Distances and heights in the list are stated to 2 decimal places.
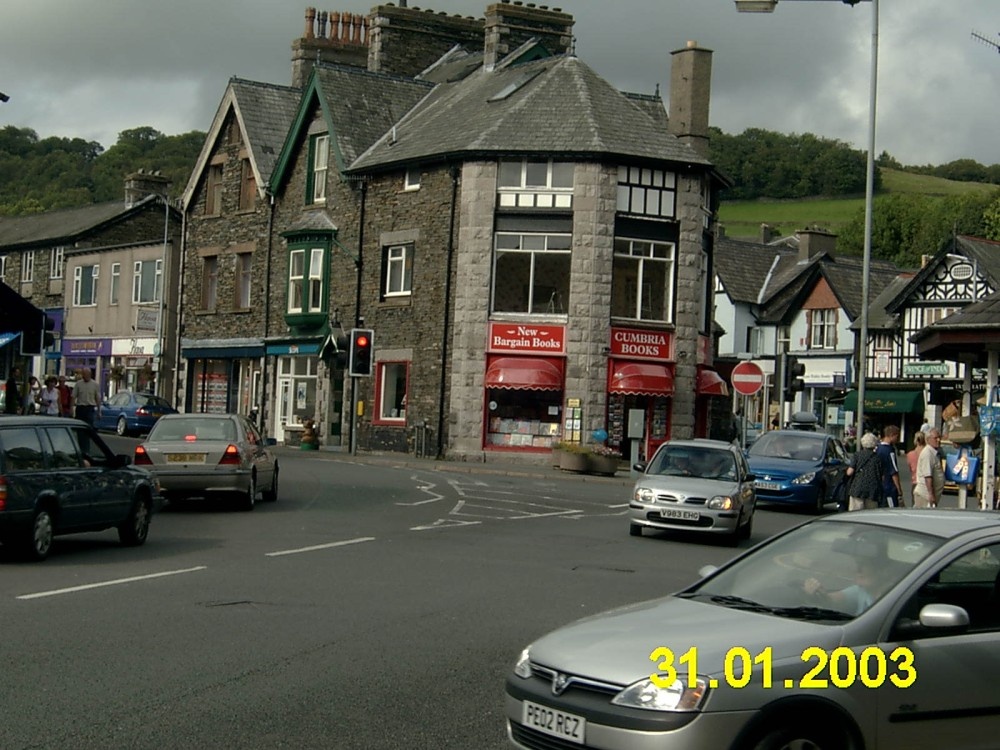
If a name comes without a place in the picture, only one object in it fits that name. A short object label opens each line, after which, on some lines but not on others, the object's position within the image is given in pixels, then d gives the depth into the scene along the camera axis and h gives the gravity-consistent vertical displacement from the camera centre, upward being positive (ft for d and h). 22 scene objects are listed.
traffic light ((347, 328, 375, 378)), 124.47 +3.41
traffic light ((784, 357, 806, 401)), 105.29 +2.25
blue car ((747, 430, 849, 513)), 92.07 -3.76
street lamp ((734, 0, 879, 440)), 97.95 +15.53
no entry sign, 105.47 +2.19
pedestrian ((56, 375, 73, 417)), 110.32 -1.84
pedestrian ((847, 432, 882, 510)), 65.92 -3.15
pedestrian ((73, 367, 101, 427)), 100.83 -1.41
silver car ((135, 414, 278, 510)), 71.26 -3.75
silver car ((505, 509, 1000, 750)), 20.16 -3.78
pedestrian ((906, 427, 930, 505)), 63.10 -1.64
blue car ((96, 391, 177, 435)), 152.05 -3.44
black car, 48.03 -3.99
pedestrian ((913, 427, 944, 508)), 61.26 -2.59
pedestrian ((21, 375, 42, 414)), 104.27 -1.87
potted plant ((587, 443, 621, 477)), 118.73 -4.97
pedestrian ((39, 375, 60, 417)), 98.07 -1.61
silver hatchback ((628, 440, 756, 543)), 65.87 -4.09
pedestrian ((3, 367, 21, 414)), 92.58 -1.41
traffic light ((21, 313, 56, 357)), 79.30 +2.08
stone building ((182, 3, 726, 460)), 131.85 +13.91
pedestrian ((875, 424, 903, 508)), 66.59 -2.35
